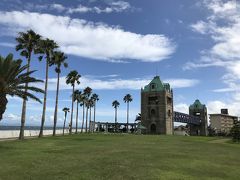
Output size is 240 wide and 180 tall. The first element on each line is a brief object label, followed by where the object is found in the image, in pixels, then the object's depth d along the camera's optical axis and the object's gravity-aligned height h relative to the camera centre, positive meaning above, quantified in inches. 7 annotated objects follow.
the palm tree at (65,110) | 3138.0 +66.4
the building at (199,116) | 3863.4 +0.7
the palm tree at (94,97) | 3347.0 +303.9
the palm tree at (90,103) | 3301.4 +195.0
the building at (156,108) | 2655.7 +103.1
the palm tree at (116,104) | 3927.0 +220.6
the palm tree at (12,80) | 711.1 +132.6
